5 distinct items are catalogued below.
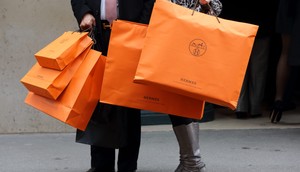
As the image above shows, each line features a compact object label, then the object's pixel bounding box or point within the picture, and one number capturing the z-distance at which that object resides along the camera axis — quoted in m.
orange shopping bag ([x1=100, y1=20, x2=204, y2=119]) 6.35
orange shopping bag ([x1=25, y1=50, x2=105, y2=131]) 6.38
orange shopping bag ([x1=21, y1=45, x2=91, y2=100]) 6.32
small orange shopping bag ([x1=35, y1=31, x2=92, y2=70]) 6.34
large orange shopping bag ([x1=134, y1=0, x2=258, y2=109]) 5.86
